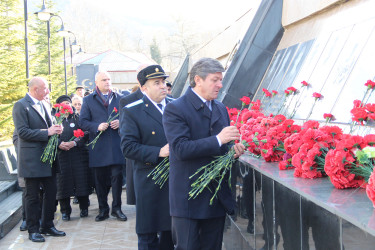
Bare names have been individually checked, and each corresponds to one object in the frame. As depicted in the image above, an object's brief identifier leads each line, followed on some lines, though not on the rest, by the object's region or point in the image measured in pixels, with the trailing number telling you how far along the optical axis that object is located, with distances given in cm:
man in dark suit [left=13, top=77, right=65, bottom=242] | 678
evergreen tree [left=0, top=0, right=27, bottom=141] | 1891
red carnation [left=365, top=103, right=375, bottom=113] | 346
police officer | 464
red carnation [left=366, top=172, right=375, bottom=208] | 221
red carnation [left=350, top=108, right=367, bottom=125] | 346
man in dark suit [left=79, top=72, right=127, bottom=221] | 811
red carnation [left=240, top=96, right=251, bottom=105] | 620
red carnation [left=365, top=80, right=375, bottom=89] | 426
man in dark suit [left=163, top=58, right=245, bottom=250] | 359
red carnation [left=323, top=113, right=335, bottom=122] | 443
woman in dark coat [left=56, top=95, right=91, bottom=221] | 837
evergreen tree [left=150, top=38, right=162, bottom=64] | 9269
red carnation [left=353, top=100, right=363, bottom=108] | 375
